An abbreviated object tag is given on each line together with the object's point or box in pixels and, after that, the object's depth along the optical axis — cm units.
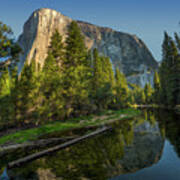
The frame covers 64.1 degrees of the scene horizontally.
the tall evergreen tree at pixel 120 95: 4888
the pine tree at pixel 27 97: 1877
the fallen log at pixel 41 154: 700
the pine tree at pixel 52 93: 2036
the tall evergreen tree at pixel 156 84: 5884
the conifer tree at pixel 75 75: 2352
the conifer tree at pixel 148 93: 8475
